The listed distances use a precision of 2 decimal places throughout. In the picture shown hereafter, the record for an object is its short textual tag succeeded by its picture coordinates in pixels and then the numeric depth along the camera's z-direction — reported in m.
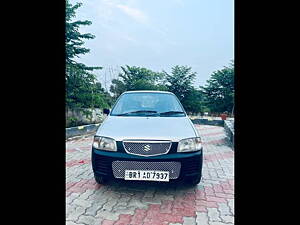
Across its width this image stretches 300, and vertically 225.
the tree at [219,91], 12.80
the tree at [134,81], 12.20
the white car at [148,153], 2.44
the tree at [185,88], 13.88
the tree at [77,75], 7.30
